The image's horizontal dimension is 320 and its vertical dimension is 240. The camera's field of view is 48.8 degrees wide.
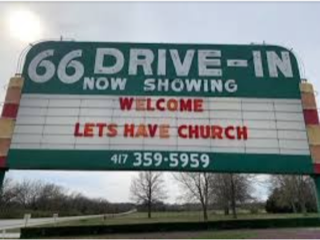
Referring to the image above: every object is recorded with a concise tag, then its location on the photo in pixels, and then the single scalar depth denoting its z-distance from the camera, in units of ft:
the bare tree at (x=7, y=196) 234.40
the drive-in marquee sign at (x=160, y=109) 23.43
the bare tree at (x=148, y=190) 220.02
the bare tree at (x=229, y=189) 167.32
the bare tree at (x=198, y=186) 172.34
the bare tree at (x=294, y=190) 177.37
